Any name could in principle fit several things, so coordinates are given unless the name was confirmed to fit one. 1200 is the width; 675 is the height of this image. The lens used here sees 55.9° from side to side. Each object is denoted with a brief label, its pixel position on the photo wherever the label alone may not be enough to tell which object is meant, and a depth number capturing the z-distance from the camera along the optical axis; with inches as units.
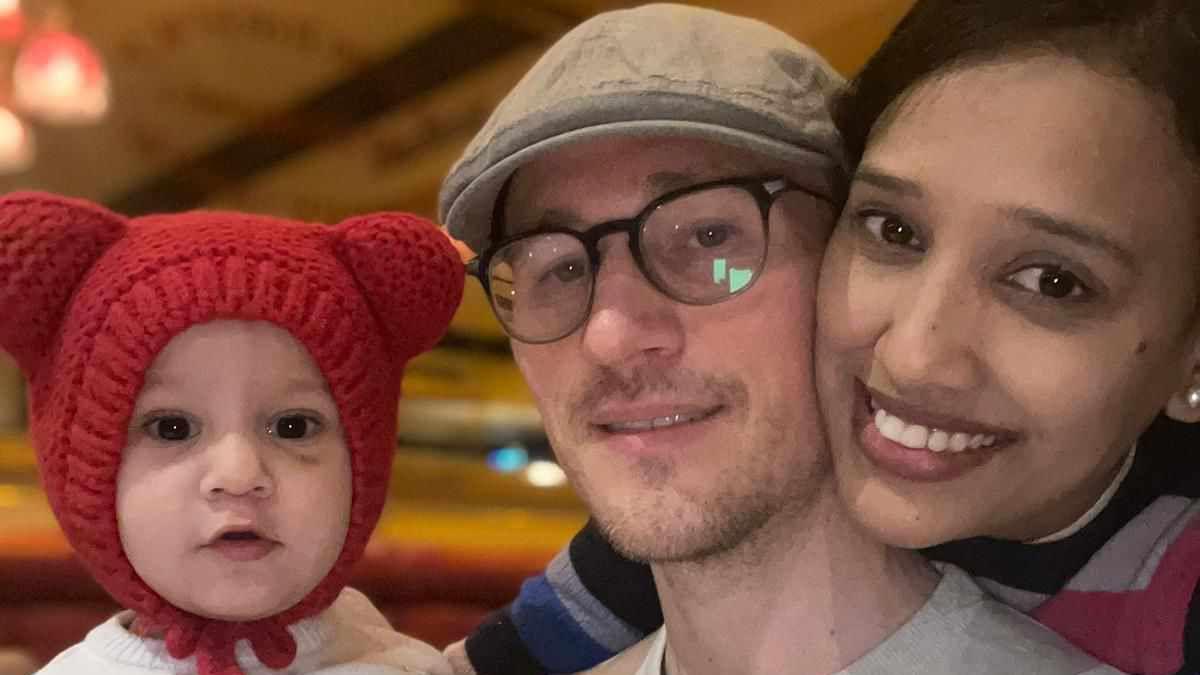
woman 37.7
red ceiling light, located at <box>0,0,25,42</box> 137.0
